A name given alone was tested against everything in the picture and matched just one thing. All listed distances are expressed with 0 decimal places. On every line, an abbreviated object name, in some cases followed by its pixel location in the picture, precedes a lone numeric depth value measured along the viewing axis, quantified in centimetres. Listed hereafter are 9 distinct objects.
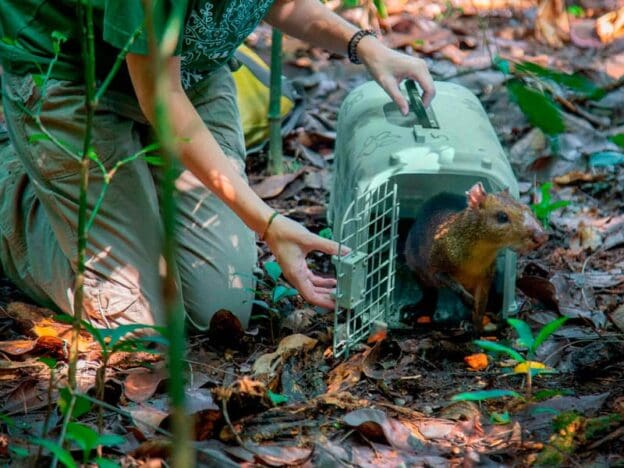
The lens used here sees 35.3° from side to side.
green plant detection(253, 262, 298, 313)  363
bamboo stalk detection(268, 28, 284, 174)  487
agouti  367
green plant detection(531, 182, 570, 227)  416
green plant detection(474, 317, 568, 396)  275
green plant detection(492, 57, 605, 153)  177
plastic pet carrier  341
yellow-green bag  524
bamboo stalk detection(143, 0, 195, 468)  118
